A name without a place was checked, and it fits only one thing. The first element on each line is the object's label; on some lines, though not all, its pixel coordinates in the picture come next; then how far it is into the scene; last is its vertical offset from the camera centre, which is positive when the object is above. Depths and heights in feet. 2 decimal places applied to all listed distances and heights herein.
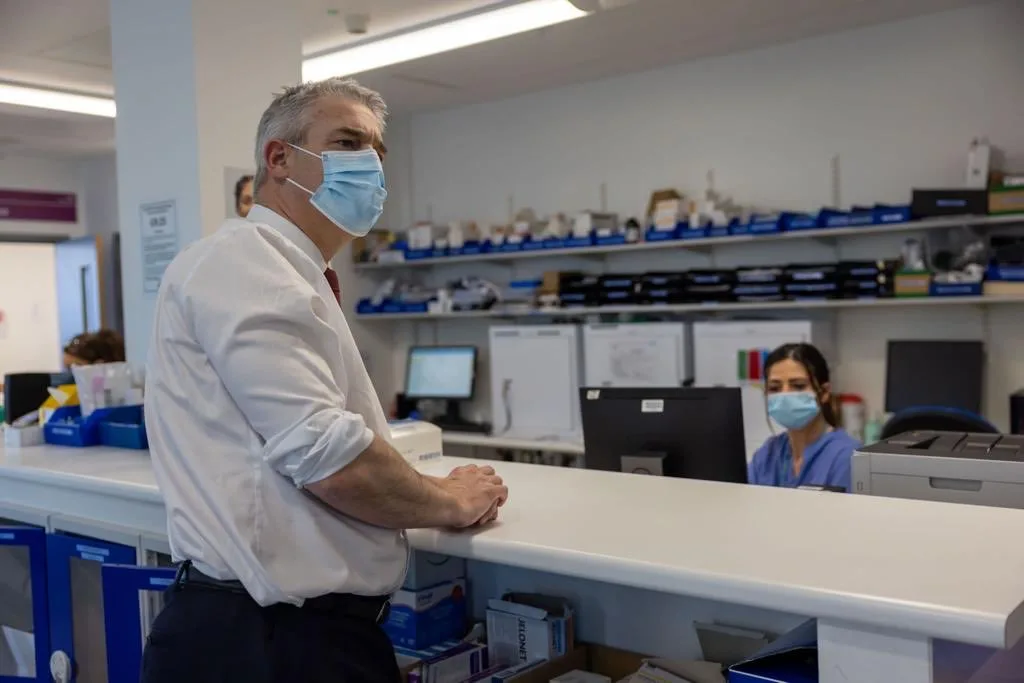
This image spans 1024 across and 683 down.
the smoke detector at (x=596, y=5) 11.69 +3.78
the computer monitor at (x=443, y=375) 18.67 -1.43
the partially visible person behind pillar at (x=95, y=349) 15.60 -0.59
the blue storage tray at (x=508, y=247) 17.42 +1.08
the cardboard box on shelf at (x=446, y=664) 5.76 -2.29
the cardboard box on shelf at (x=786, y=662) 4.14 -1.69
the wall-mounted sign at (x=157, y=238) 10.30 +0.84
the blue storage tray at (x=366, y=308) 19.47 -0.01
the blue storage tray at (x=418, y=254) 18.66 +1.04
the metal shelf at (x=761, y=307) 12.89 -0.15
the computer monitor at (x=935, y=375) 13.46 -1.21
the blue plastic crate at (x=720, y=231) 14.96 +1.09
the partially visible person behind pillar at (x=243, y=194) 10.11 +1.27
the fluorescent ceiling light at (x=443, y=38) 12.66 +3.95
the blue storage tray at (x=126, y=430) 8.52 -1.09
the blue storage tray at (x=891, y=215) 13.37 +1.15
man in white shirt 4.14 -0.67
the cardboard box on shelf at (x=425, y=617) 6.23 -2.13
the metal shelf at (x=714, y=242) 13.01 +0.94
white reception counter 3.44 -1.14
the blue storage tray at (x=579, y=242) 16.52 +1.08
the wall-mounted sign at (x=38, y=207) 22.80 +2.76
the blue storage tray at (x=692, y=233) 15.23 +1.10
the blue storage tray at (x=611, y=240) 16.22 +1.08
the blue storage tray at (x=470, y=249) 18.08 +1.10
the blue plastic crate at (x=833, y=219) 13.91 +1.16
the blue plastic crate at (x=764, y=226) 14.46 +1.13
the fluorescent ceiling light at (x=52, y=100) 16.44 +3.93
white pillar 9.95 +2.34
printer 5.42 -1.08
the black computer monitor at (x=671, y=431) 7.18 -1.05
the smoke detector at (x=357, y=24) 13.26 +4.13
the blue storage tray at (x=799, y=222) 14.24 +1.15
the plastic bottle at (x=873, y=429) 13.89 -2.05
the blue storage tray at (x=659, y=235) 15.55 +1.09
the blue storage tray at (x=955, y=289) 12.83 +0.05
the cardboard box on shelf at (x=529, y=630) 5.79 -2.08
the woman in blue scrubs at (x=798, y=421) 9.46 -1.33
